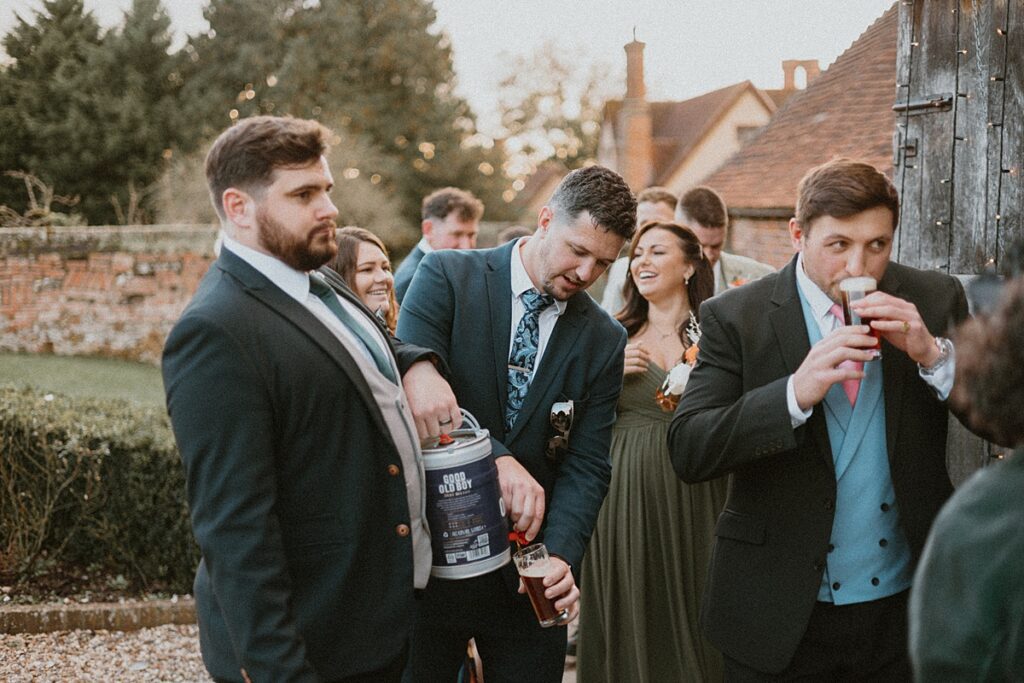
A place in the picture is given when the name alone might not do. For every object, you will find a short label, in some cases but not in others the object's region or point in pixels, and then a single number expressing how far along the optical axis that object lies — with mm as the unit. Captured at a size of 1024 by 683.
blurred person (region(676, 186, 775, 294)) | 6289
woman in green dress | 4305
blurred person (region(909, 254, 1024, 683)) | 1319
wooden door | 3729
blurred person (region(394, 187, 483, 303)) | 7336
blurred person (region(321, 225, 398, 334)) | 5266
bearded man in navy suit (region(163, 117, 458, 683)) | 1954
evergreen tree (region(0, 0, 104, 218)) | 21844
